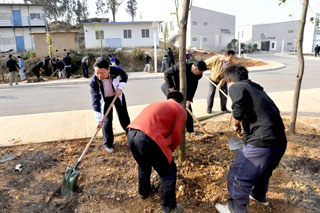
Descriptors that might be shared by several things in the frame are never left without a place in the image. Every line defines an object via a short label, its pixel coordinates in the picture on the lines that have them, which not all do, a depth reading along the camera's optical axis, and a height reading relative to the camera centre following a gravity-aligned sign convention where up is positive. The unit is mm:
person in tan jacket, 5536 -445
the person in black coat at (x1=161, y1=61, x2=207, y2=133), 4321 -412
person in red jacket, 2260 -753
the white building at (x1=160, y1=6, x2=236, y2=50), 36625 +4158
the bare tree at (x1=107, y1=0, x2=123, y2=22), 42938 +8990
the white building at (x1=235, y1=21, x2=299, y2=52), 45591 +3395
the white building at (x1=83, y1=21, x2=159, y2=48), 27734 +2635
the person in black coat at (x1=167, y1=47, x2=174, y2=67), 16283 +4
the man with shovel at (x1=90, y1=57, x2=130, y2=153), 3566 -516
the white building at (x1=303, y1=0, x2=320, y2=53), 34281 +2139
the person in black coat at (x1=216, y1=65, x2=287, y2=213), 2146 -717
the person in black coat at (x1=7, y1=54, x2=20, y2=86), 13159 -295
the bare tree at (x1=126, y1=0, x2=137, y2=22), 45000 +8914
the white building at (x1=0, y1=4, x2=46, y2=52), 30156 +4345
